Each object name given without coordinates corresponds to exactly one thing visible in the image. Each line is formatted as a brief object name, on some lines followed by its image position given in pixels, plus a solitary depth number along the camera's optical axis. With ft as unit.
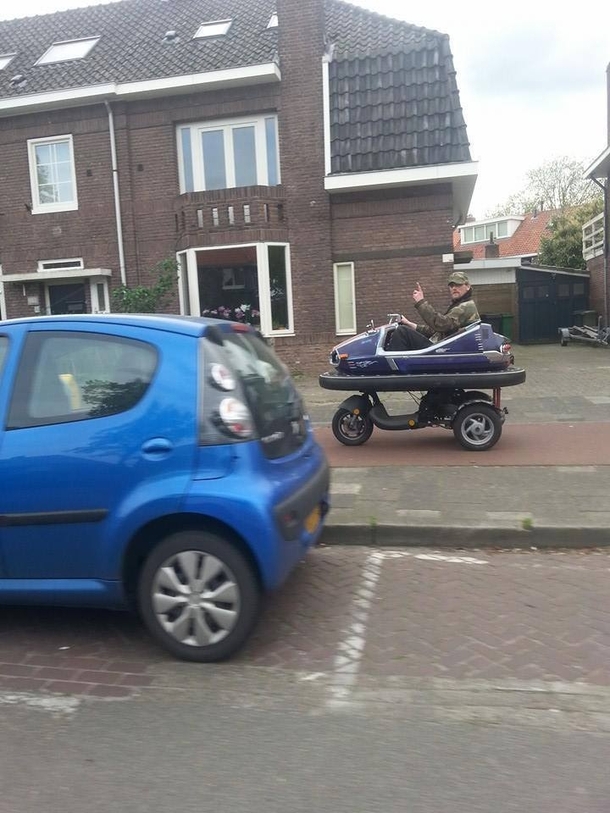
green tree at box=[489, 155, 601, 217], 148.97
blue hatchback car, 11.02
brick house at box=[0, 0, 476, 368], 46.32
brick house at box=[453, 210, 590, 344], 76.59
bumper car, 23.76
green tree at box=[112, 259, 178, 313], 45.98
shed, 76.48
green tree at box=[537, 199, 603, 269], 103.55
